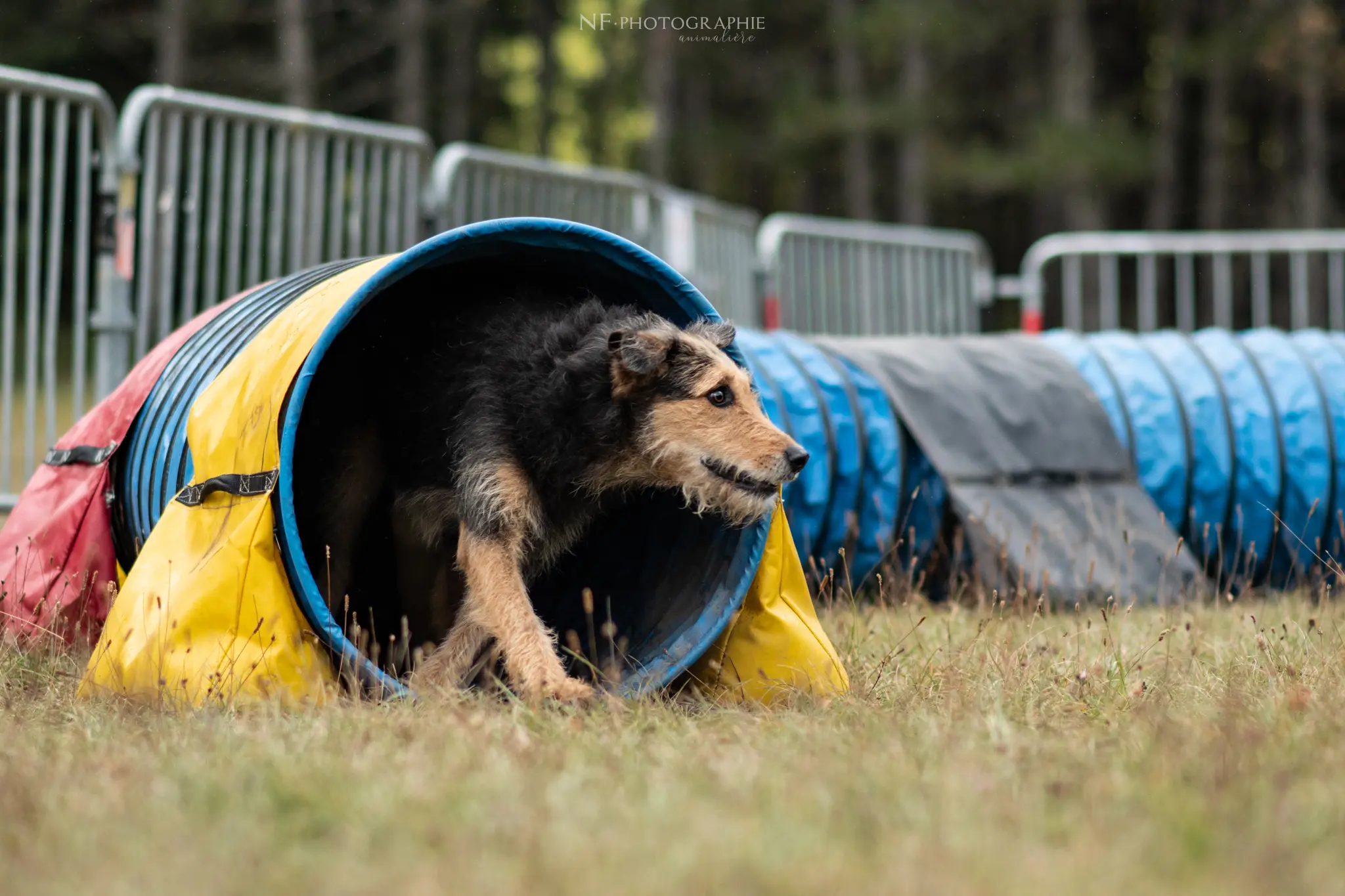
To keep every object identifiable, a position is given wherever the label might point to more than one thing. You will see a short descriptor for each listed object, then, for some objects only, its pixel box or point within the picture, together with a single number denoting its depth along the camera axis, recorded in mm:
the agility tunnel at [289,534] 7328
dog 7895
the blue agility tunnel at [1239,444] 12453
